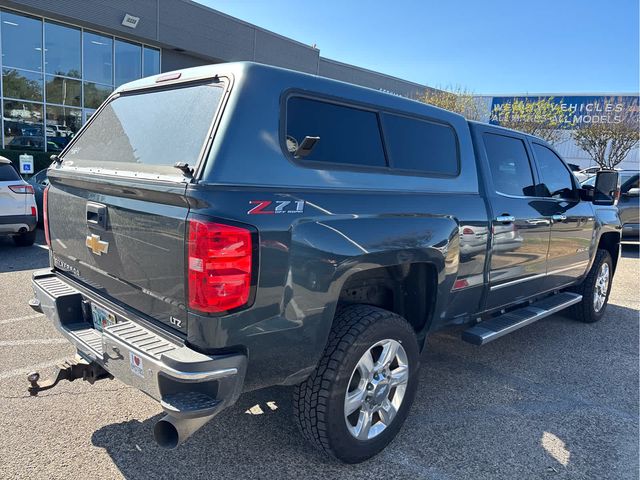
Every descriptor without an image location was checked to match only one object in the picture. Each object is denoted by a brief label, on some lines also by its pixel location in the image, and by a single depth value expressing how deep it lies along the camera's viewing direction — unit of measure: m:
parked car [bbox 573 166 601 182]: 11.98
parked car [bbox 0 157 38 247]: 7.65
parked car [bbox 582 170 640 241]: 11.02
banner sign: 27.73
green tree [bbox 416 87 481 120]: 27.45
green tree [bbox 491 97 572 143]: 25.88
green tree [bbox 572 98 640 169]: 25.81
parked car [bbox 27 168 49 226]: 10.11
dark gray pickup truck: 2.21
